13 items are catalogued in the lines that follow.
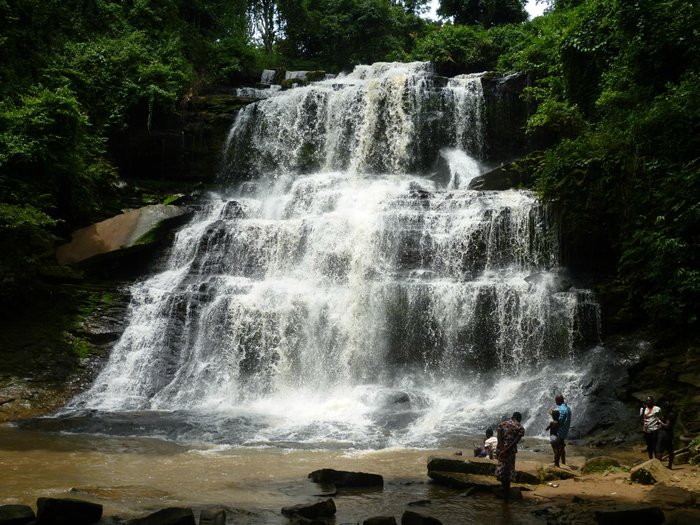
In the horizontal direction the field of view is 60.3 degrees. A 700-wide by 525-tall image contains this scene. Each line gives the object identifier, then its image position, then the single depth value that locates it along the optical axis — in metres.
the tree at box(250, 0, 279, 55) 40.94
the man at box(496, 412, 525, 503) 8.58
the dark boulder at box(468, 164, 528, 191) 21.89
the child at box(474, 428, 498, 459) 11.06
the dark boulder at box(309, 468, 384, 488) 9.17
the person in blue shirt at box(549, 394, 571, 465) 10.56
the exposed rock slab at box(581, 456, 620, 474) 10.12
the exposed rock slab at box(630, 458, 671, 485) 9.20
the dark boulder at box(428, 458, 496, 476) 9.67
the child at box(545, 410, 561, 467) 10.52
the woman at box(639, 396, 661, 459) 10.70
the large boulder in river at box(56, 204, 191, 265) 20.38
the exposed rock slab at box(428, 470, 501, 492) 9.09
